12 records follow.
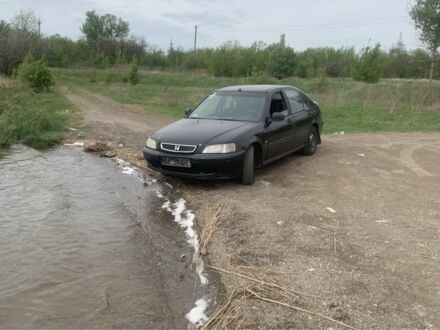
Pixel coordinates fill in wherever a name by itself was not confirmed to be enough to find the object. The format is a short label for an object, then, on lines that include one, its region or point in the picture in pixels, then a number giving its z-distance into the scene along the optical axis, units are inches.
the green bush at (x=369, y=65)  1235.2
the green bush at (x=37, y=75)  943.7
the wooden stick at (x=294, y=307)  145.9
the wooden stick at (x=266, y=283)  164.4
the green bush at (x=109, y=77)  1656.9
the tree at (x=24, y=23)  1702.4
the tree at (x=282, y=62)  1745.8
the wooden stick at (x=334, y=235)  201.7
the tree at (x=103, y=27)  3142.2
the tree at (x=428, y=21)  900.6
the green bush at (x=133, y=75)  1499.8
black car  282.5
